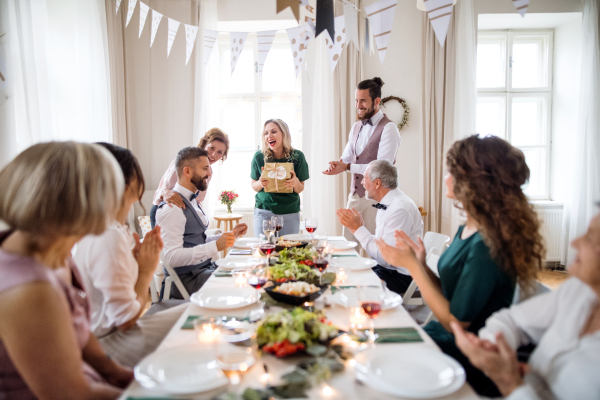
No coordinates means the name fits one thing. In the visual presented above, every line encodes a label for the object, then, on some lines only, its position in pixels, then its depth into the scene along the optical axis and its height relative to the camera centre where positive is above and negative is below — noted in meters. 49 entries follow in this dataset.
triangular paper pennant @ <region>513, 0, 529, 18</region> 1.85 +0.66
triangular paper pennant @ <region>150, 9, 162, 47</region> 3.53 +1.24
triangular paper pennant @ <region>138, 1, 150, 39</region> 3.25 +1.19
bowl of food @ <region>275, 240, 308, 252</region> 2.48 -0.60
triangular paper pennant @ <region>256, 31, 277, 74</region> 3.34 +0.95
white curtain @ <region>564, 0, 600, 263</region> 4.50 +0.11
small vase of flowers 4.60 -0.53
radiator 5.00 -1.10
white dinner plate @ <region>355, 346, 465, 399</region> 0.88 -0.55
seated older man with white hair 2.43 -0.45
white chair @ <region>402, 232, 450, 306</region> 2.21 -0.69
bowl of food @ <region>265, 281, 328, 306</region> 1.42 -0.53
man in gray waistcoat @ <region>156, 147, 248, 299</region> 2.36 -0.49
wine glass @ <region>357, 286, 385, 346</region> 1.20 -0.47
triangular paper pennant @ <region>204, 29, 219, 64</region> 3.67 +1.06
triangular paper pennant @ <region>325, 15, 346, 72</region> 3.33 +1.02
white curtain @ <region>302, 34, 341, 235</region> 4.74 +0.24
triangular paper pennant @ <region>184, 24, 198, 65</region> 3.60 +1.11
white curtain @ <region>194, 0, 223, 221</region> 4.66 +0.83
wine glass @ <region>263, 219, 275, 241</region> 2.39 -0.47
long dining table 0.90 -0.57
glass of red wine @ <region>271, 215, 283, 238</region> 2.46 -0.45
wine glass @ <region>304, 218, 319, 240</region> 2.52 -0.48
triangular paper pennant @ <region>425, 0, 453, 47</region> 2.26 +0.77
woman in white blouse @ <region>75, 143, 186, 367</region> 1.40 -0.47
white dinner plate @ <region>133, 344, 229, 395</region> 0.90 -0.53
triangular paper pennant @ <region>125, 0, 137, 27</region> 2.96 +1.14
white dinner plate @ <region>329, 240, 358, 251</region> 2.61 -0.66
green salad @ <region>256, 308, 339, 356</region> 1.05 -0.50
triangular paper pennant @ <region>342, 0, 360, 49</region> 3.02 +1.03
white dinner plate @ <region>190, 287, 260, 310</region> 1.45 -0.57
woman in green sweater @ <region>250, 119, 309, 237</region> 3.39 -0.28
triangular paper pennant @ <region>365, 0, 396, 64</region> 2.51 +0.84
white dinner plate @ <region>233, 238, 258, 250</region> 2.70 -0.66
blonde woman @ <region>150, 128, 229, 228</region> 3.11 +0.03
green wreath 4.74 +0.48
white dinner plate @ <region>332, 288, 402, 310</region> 1.44 -0.57
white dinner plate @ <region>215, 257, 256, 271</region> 2.07 -0.60
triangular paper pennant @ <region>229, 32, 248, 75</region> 3.43 +0.97
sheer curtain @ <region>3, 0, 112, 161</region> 2.97 +0.78
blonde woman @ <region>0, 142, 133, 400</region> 0.82 -0.22
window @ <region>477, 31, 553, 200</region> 5.22 +0.71
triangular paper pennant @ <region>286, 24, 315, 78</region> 3.35 +0.95
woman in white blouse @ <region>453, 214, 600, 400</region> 0.90 -0.50
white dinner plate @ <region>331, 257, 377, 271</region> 2.04 -0.62
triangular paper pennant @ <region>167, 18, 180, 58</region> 3.55 +1.14
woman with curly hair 1.29 -0.34
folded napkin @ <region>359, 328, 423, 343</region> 1.17 -0.58
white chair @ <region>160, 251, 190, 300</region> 2.33 -0.77
